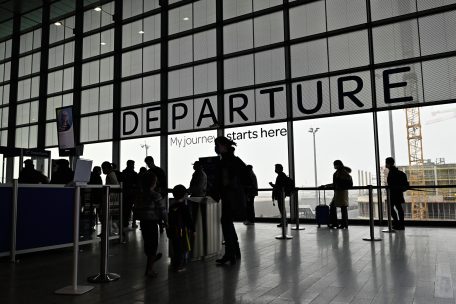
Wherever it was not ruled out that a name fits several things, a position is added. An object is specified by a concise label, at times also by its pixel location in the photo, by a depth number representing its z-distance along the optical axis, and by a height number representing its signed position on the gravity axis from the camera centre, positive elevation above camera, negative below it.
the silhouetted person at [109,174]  6.78 +0.20
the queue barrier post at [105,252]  3.82 -0.67
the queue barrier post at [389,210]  7.44 -0.57
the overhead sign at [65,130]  9.55 +1.39
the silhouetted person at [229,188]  4.54 -0.05
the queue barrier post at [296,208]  8.25 -0.56
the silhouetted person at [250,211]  9.51 -0.68
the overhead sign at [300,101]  8.73 +2.07
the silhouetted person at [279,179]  8.29 +0.08
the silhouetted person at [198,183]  6.42 +0.02
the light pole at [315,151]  9.71 +0.77
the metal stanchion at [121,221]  6.64 -0.62
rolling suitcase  8.70 -0.74
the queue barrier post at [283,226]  6.84 -0.78
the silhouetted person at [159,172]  6.67 +0.22
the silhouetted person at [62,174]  7.00 +0.22
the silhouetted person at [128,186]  7.76 -0.02
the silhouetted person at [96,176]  7.44 +0.18
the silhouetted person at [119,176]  8.05 +0.19
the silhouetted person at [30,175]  7.43 +0.22
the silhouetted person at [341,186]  7.98 -0.09
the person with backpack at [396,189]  7.73 -0.16
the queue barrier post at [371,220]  6.36 -0.65
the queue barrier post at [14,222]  5.03 -0.46
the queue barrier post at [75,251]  3.40 -0.58
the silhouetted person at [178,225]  4.38 -0.46
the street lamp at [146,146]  12.19 +1.21
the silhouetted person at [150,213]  4.02 -0.29
